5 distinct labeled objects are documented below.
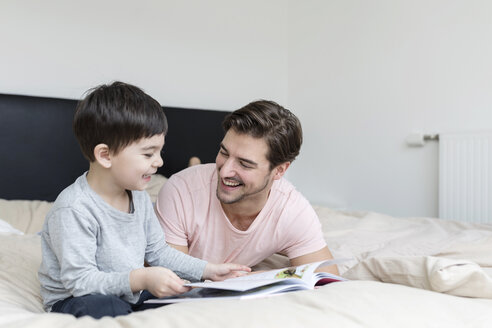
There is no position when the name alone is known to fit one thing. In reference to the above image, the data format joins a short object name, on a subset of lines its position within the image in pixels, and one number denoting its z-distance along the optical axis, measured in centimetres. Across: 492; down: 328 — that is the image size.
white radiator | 273
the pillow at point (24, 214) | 222
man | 142
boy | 102
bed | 77
